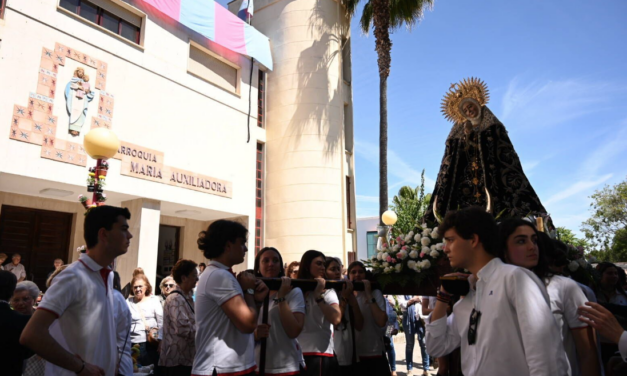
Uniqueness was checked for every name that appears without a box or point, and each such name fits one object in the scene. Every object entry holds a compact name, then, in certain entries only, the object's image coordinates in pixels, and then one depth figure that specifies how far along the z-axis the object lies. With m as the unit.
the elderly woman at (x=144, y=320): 6.04
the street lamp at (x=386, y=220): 11.59
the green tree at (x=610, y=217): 38.09
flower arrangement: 4.32
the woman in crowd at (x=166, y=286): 7.09
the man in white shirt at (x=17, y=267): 10.73
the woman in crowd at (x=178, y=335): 4.98
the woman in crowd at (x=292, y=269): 6.68
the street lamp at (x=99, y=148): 5.80
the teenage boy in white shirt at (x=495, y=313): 1.90
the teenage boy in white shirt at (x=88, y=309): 2.29
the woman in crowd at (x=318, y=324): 4.11
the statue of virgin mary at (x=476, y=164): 5.96
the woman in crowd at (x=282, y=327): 3.48
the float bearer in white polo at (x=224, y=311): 2.87
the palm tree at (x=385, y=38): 15.27
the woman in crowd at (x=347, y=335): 4.48
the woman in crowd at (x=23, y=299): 3.91
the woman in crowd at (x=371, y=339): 4.60
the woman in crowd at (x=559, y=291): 2.59
